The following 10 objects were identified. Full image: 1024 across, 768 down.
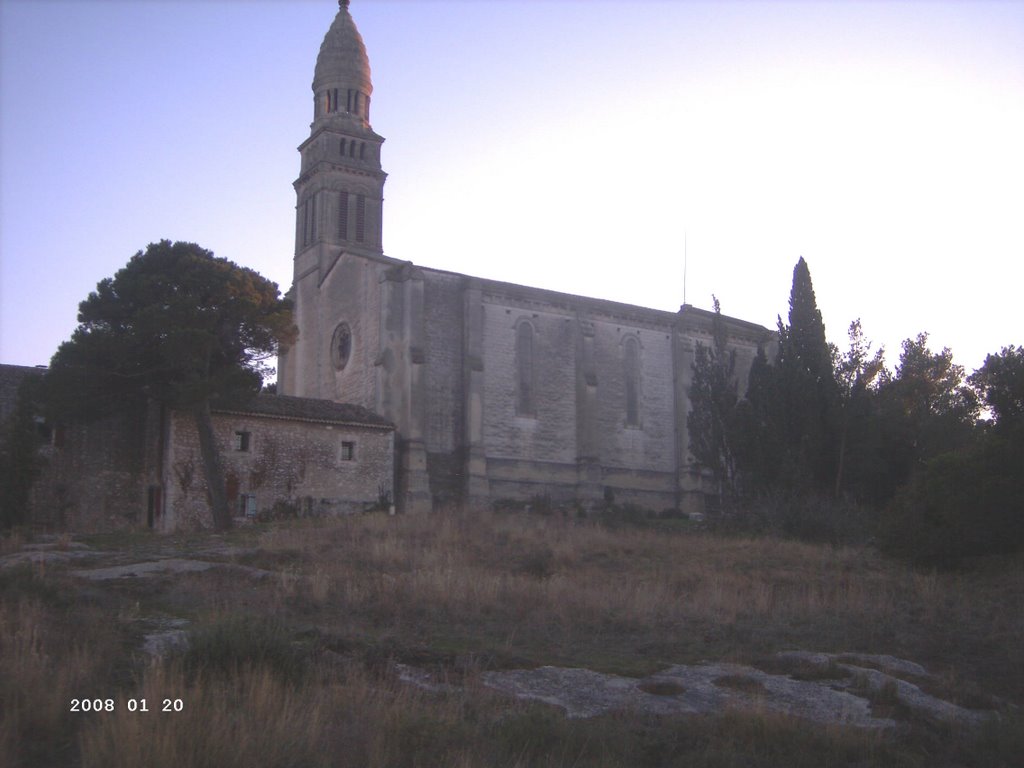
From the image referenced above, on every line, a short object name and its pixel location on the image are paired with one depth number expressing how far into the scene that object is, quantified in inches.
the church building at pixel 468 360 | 1632.6
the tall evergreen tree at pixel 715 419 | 1585.9
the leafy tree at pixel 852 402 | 1578.5
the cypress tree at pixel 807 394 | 1534.2
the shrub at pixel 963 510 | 903.7
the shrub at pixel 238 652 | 385.4
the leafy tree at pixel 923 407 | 1691.7
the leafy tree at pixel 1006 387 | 1091.7
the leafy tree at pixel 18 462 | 1194.0
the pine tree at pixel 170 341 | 1207.6
